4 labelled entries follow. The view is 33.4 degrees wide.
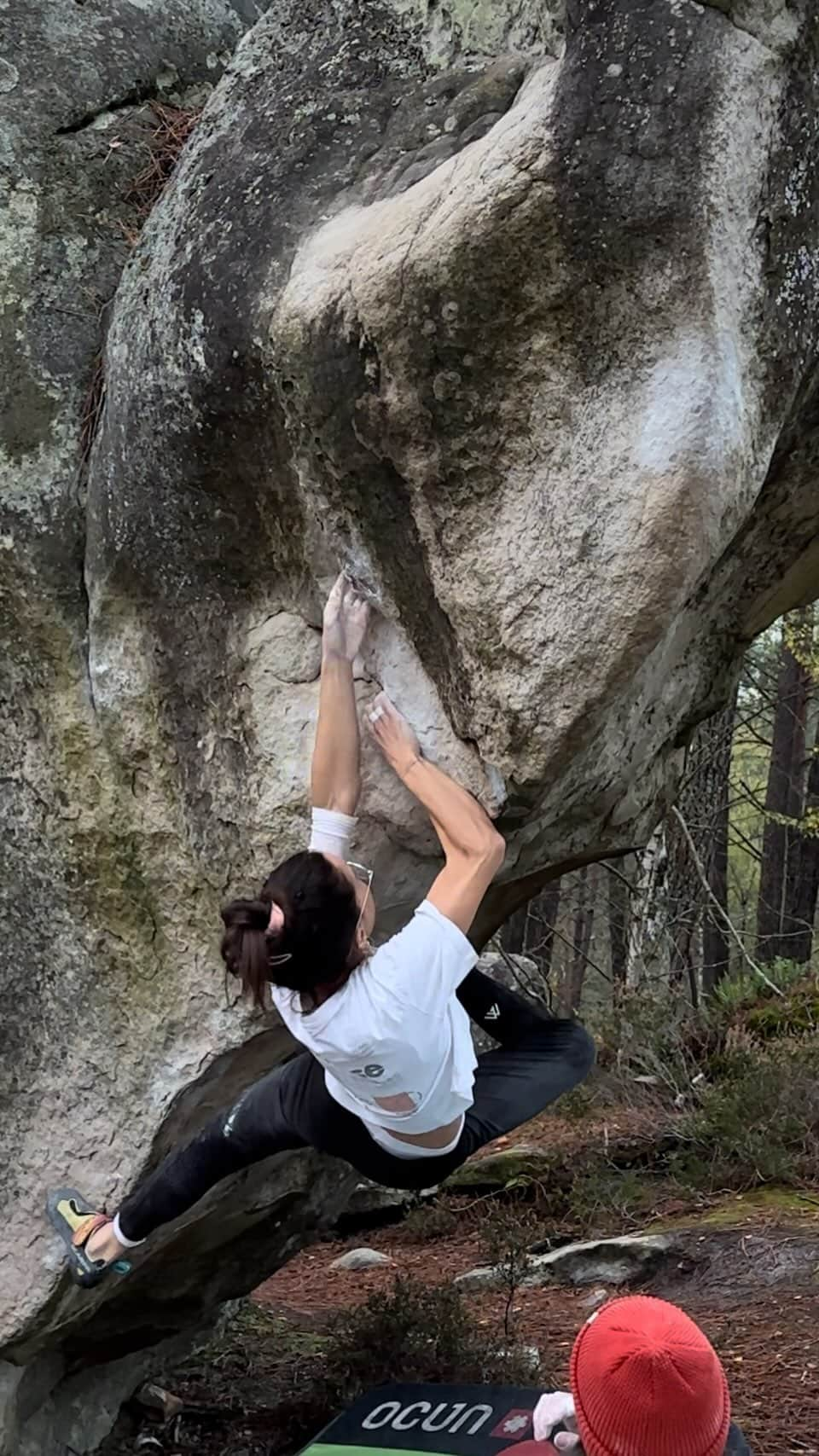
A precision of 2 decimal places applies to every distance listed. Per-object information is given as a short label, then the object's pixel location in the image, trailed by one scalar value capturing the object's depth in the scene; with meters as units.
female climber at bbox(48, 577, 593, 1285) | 3.23
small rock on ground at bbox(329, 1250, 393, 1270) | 7.75
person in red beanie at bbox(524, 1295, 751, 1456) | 2.30
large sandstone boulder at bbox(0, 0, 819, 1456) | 3.05
